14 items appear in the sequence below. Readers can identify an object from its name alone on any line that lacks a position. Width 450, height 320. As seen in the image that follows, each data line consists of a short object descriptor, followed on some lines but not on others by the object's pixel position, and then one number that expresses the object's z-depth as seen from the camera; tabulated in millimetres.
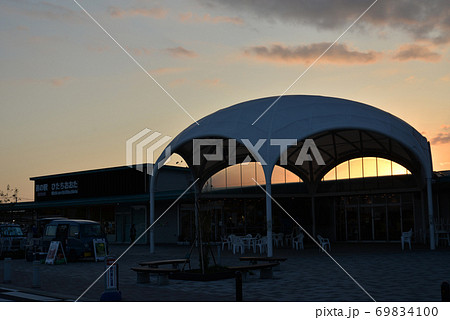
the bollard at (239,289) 9398
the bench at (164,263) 14641
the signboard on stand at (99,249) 21270
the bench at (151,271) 12750
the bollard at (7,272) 14062
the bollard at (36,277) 12867
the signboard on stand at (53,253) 20281
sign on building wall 48719
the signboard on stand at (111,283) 10305
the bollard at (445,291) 6934
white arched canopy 21875
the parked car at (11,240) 24706
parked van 21344
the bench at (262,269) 13373
